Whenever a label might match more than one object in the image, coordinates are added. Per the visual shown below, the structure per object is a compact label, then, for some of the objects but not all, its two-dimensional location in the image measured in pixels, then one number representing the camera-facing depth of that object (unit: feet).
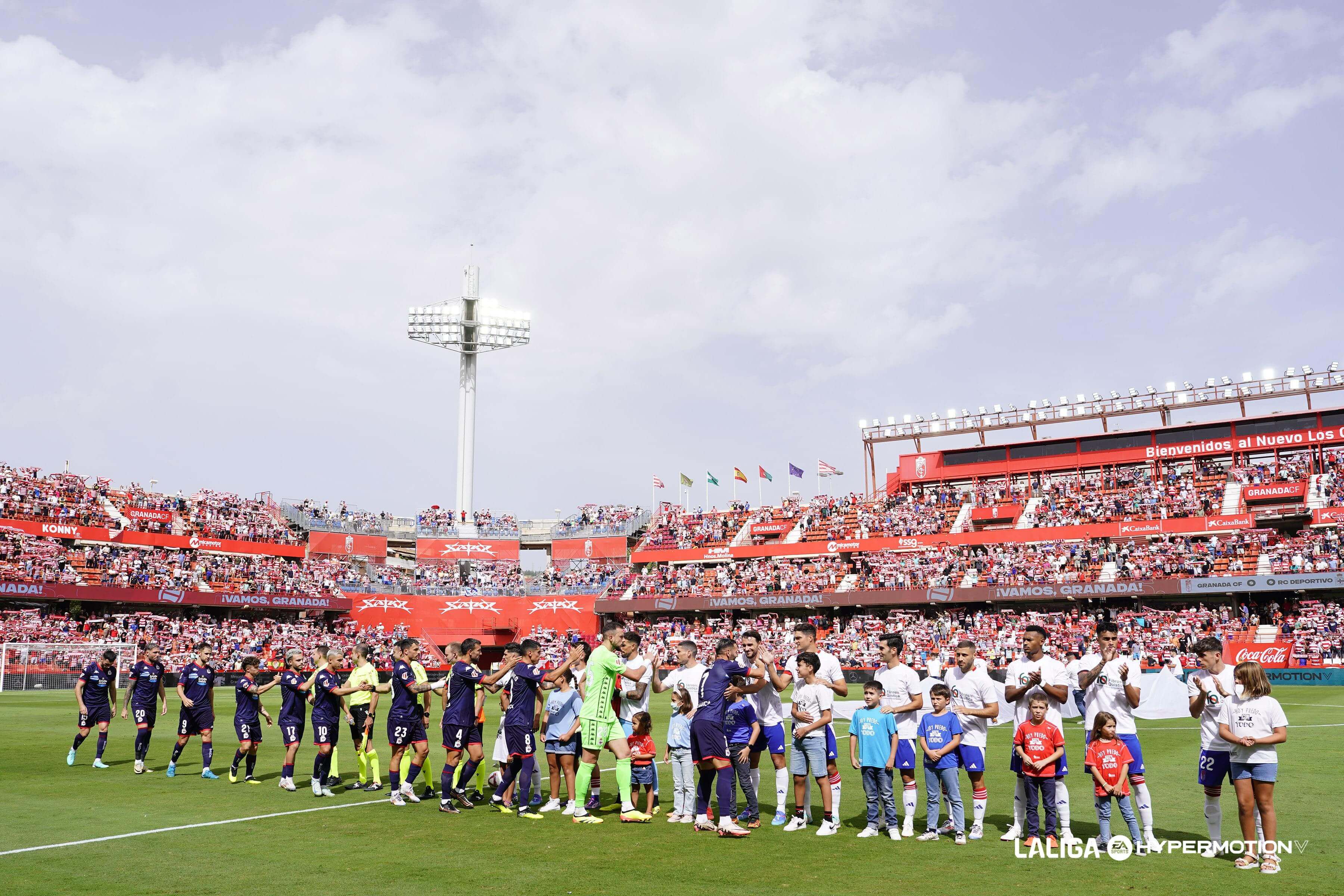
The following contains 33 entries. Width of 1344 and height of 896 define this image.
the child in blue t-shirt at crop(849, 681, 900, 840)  34.06
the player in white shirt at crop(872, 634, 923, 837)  34.45
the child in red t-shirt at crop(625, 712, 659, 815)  37.70
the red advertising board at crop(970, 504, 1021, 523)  182.19
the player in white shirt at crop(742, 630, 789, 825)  36.63
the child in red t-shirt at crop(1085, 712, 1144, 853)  30.58
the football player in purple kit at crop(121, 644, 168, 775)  52.54
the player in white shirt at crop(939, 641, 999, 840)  33.91
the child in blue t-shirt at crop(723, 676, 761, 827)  35.17
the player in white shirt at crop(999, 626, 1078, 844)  32.04
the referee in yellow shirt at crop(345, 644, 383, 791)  45.62
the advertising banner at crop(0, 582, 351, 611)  148.46
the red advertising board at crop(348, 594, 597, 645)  194.70
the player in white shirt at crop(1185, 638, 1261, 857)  29.96
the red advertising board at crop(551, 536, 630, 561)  215.10
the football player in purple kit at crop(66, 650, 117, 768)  54.13
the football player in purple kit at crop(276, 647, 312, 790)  46.52
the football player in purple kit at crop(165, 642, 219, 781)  50.19
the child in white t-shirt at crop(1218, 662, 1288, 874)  28.55
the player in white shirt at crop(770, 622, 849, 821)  35.09
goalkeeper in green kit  36.52
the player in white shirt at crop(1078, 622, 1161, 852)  32.55
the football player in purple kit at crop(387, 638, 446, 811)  41.73
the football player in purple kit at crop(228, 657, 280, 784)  47.83
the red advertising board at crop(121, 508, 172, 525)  182.09
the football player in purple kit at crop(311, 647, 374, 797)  44.01
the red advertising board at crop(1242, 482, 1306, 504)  157.69
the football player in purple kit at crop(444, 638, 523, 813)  39.93
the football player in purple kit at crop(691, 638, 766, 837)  34.47
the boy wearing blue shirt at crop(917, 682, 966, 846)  33.45
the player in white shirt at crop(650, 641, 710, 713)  37.31
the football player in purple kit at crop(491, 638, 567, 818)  38.22
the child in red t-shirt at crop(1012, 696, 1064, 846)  31.09
